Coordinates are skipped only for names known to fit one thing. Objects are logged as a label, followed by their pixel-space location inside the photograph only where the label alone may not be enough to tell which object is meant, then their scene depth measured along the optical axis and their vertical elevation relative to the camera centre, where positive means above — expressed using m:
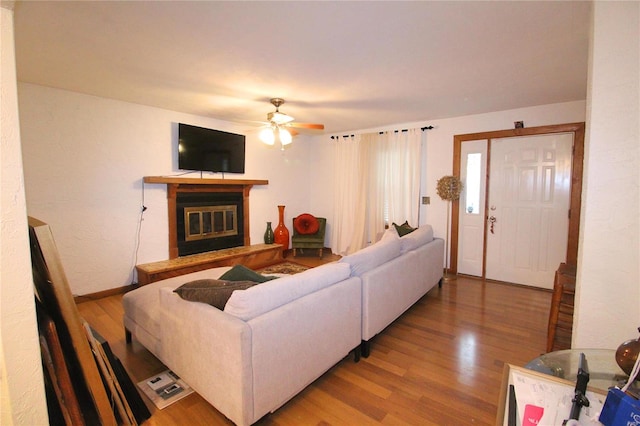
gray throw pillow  1.74 -0.57
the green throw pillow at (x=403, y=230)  4.06 -0.46
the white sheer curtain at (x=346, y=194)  5.57 +0.04
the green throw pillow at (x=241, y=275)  1.98 -0.54
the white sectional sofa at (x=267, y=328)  1.56 -0.85
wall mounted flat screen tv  4.28 +0.71
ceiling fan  3.49 +0.85
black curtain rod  4.73 +1.11
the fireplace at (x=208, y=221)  4.39 -0.40
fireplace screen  4.45 -0.41
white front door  3.83 -0.14
